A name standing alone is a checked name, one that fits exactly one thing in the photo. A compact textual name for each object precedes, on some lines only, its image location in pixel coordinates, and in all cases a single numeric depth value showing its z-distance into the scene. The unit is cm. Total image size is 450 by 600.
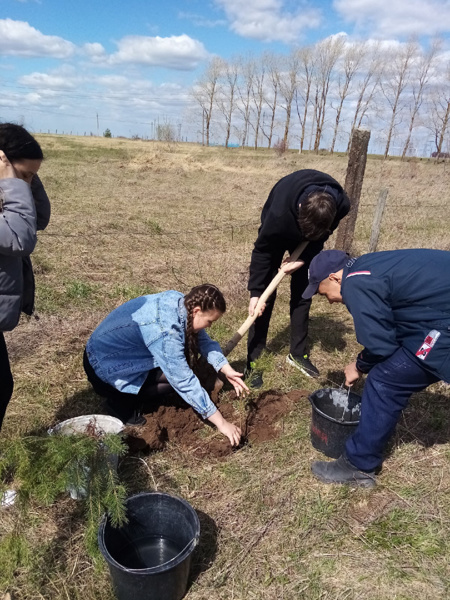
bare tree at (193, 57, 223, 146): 5652
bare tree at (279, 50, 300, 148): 5112
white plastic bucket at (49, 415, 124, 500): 227
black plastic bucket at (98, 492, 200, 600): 194
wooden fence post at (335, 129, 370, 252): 558
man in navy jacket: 238
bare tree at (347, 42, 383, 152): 4747
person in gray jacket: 200
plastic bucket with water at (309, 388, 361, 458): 294
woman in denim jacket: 276
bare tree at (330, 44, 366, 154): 4784
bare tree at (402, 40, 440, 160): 4372
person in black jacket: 314
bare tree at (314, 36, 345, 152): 4875
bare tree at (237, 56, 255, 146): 5684
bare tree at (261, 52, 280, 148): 5211
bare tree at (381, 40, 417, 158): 4465
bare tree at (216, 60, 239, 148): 5666
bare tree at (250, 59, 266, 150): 5495
